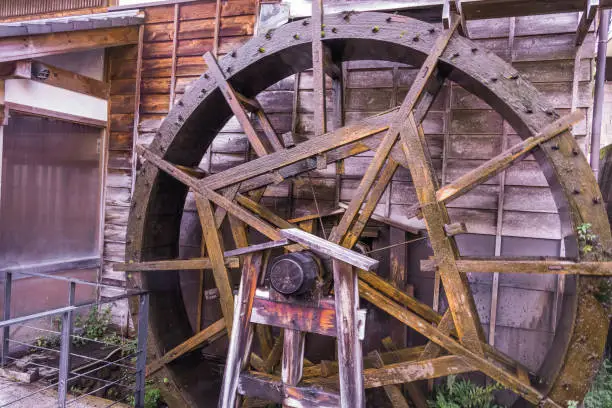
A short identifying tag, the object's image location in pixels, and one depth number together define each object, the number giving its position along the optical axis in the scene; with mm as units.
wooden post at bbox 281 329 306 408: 2799
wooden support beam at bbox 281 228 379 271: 2604
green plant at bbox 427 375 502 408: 3977
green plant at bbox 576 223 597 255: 2928
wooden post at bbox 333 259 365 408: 2623
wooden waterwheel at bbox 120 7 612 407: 2992
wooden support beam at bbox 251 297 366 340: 2756
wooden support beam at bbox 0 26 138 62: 4211
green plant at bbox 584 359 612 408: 3621
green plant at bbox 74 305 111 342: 5617
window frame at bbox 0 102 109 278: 4828
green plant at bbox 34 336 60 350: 5200
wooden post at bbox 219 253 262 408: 2883
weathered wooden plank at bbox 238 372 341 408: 2725
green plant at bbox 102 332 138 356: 5291
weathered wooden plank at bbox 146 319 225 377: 4090
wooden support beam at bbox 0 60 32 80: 4387
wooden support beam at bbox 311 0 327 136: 3553
